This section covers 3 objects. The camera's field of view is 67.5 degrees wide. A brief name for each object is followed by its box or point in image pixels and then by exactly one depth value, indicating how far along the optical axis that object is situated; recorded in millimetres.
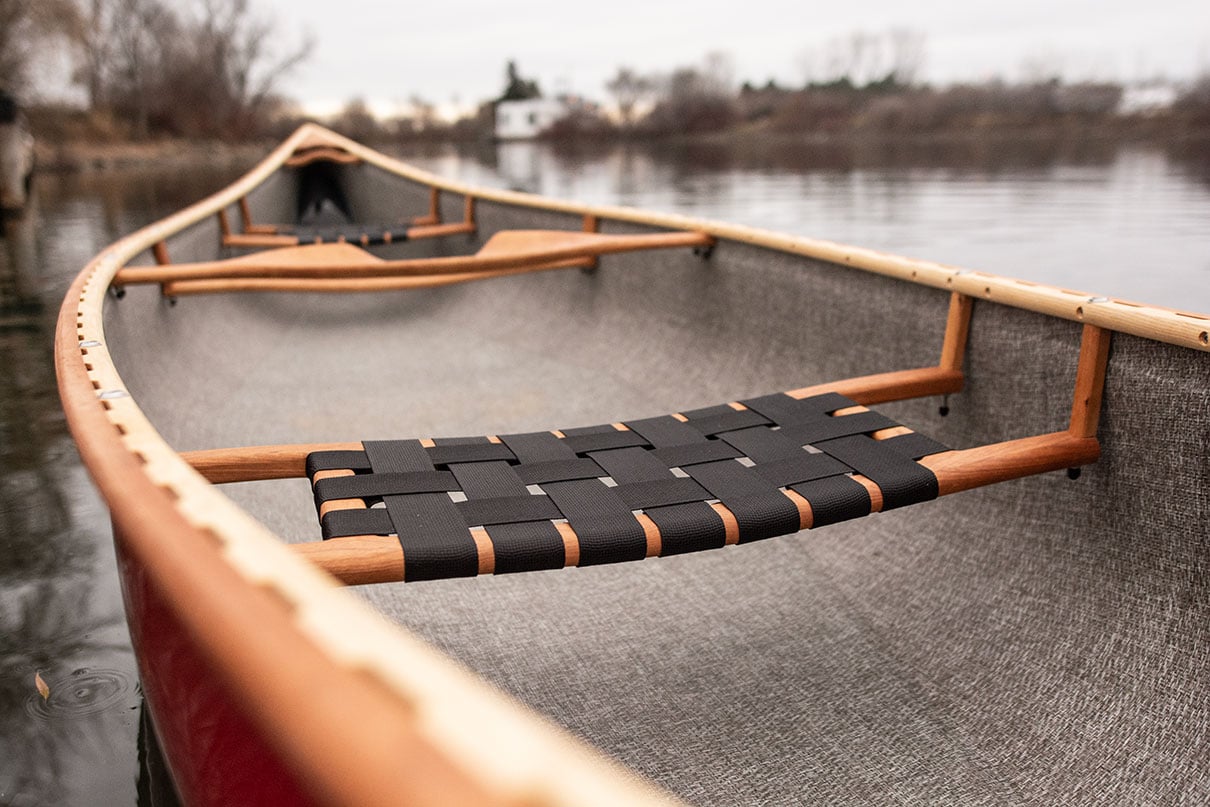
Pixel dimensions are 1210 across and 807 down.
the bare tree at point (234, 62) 37906
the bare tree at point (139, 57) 35031
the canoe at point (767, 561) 654
